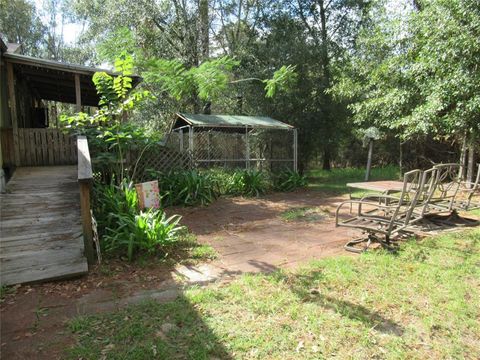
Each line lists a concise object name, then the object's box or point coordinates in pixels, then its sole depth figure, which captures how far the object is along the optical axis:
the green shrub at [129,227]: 4.44
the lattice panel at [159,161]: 8.34
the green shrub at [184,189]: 8.09
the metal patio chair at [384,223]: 4.25
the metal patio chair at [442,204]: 5.50
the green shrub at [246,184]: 10.09
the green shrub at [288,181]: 11.44
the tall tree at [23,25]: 24.48
